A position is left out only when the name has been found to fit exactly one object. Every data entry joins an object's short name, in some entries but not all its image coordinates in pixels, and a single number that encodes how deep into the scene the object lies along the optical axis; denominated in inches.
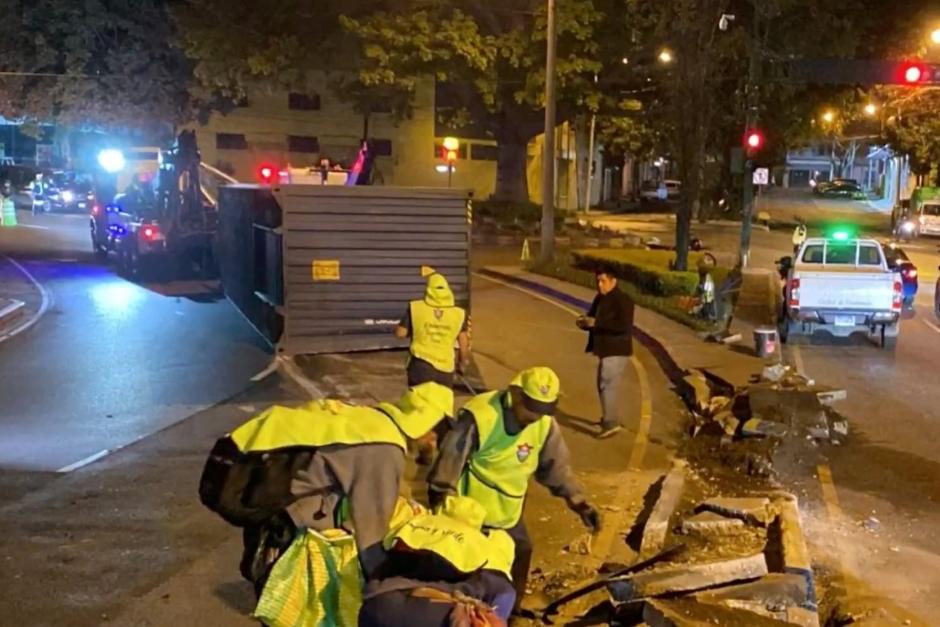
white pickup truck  697.0
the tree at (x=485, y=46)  1393.9
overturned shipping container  581.0
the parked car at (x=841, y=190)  3051.2
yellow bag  154.3
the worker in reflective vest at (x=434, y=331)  354.3
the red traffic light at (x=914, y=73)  1042.7
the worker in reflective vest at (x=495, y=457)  195.6
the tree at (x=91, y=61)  1726.1
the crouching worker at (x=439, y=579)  136.8
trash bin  610.2
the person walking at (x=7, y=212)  1621.6
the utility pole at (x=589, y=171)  2514.6
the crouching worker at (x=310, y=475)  152.5
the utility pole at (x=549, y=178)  1090.7
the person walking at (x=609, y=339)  431.8
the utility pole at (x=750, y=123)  1151.0
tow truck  965.2
